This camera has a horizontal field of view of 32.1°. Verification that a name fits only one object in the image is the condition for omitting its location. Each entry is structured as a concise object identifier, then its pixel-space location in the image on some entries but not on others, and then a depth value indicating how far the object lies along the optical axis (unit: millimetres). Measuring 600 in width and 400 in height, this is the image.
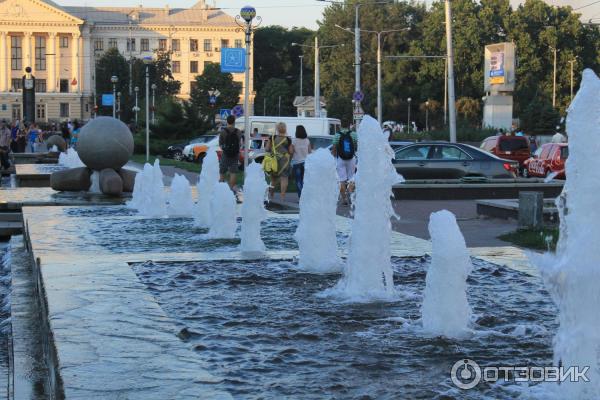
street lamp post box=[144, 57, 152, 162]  37850
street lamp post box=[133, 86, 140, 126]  74019
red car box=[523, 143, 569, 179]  30422
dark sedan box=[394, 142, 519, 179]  23219
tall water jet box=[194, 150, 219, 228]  12484
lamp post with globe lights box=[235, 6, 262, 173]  23562
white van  44500
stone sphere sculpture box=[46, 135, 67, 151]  38469
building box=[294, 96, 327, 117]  90581
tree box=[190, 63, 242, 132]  89069
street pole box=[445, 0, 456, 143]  34656
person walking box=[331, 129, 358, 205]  18594
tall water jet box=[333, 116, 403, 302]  7039
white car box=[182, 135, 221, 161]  44156
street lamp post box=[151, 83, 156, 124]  58594
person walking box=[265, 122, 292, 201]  19719
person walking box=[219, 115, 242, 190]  19906
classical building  123312
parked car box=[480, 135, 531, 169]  36344
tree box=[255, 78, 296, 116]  109062
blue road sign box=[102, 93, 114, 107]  67531
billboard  53562
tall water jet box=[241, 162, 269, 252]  9643
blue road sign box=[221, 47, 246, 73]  30594
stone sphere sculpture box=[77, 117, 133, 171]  18203
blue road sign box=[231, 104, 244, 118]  36456
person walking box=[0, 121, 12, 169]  29859
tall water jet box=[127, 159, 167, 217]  14273
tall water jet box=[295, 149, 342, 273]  8336
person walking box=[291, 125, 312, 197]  19266
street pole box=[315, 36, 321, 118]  60531
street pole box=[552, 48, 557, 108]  82438
